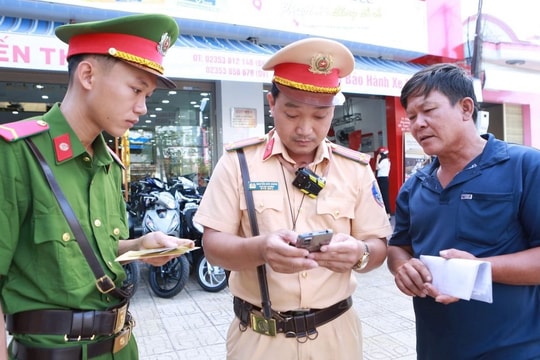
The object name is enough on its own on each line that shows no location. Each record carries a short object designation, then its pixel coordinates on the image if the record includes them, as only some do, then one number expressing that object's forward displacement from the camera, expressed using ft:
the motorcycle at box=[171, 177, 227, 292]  16.14
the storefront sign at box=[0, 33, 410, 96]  14.56
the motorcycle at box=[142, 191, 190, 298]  15.28
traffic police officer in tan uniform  4.80
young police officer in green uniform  4.09
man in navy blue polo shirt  4.60
